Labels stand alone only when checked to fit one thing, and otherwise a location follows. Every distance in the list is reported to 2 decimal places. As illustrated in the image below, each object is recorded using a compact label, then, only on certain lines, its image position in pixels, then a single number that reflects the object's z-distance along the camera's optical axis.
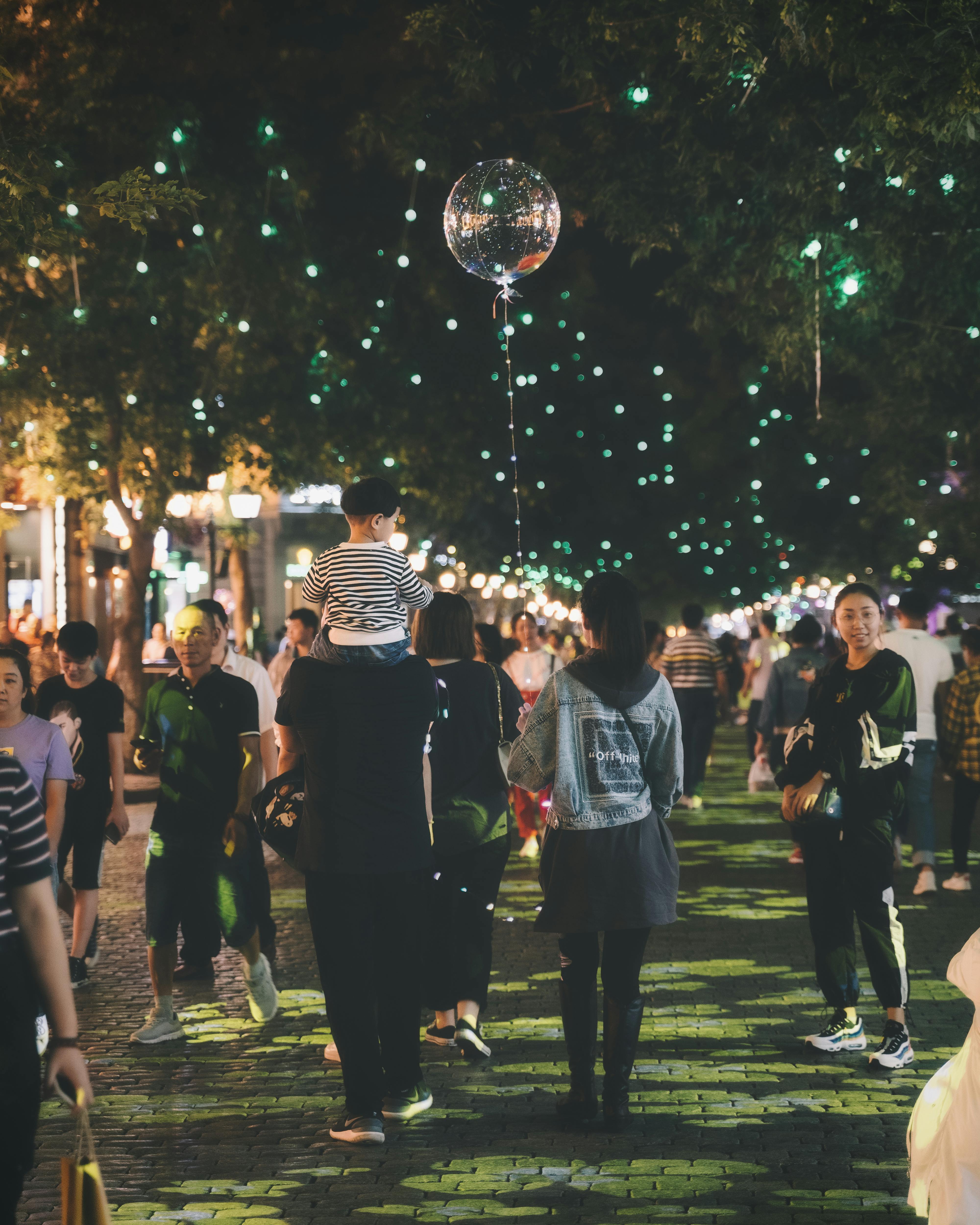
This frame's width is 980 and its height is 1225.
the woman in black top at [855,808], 12.10
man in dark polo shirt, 13.25
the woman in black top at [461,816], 12.95
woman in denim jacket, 10.52
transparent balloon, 16.14
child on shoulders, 10.28
